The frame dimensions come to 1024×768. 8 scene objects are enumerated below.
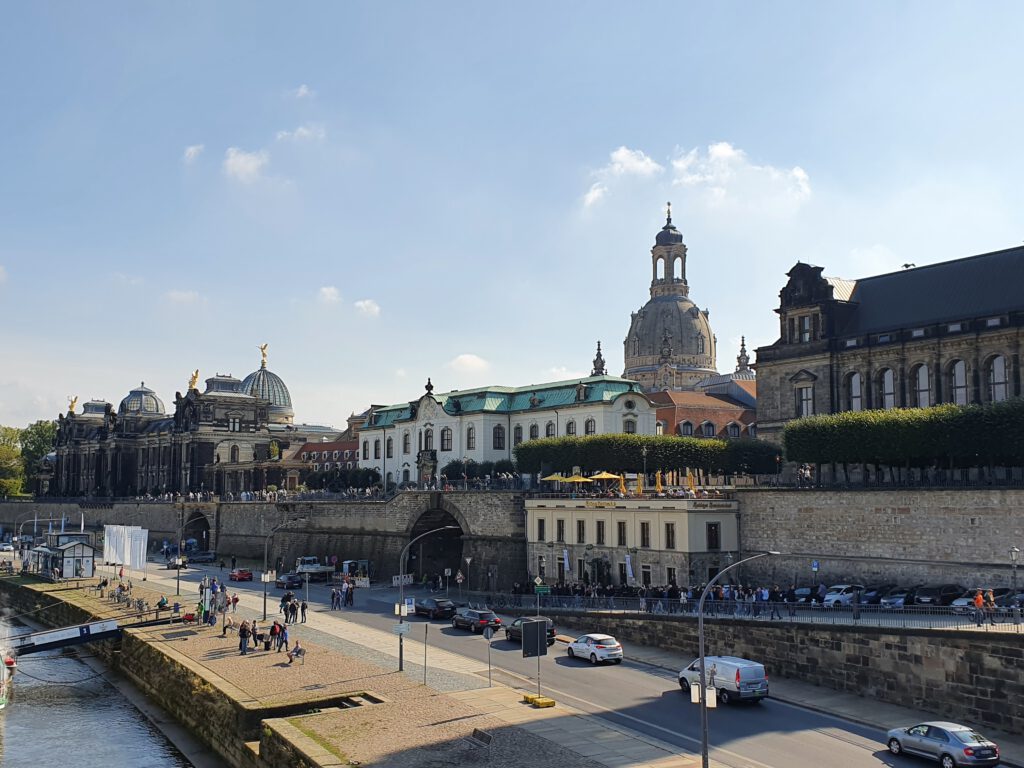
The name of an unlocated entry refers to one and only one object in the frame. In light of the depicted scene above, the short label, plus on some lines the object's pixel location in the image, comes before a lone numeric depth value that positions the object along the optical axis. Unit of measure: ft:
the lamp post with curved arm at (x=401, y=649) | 118.01
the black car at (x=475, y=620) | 150.20
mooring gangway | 159.84
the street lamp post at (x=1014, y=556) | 125.29
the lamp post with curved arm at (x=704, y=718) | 73.05
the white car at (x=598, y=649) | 126.00
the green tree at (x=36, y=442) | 607.78
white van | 104.17
